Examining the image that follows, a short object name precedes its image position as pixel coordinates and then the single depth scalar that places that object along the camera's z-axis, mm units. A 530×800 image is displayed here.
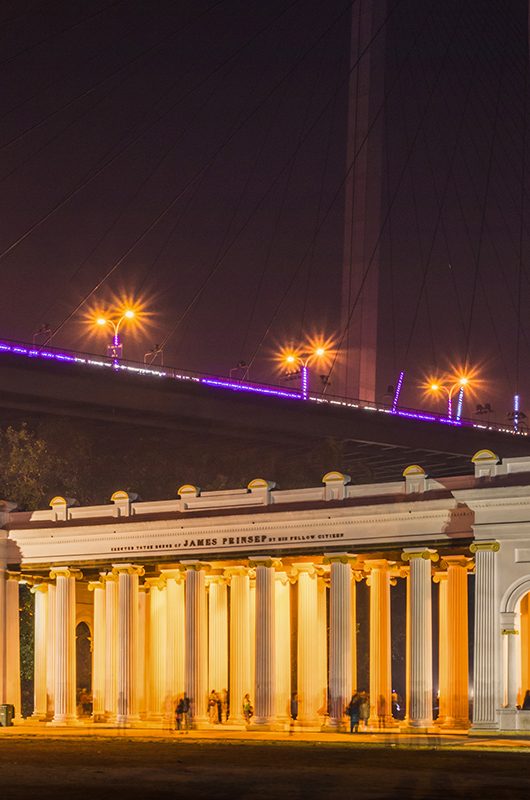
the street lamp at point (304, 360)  121675
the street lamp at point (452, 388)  127625
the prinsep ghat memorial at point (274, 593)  52844
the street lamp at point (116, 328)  100562
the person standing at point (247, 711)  60416
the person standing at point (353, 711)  55094
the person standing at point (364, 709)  55969
